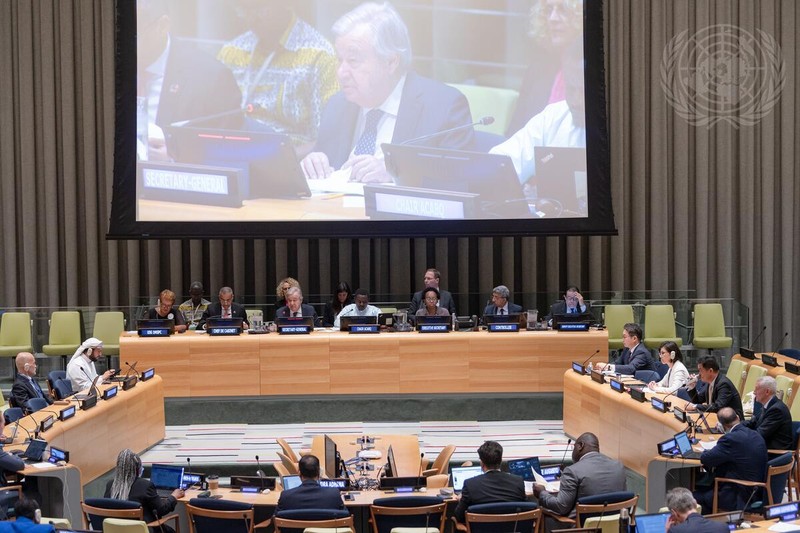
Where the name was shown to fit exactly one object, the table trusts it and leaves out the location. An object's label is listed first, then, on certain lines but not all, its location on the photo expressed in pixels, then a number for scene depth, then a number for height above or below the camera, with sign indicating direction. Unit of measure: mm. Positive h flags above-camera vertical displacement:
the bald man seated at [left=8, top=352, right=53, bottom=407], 19500 -1498
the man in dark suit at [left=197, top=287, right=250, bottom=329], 24266 -1042
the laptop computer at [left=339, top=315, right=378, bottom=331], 23187 -1110
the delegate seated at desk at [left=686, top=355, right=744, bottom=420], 17516 -1486
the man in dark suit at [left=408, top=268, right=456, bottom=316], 25203 -953
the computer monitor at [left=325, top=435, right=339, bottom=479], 15453 -1798
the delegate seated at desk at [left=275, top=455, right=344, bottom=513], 13414 -1774
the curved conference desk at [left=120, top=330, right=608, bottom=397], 22516 -1534
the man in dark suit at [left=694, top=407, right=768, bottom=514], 14898 -1759
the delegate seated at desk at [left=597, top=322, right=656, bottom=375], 21453 -1431
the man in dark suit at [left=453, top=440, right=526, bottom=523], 13586 -1754
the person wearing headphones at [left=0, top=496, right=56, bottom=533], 11937 -1726
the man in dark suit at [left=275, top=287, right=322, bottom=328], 24062 -976
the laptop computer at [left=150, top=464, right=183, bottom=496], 14883 -1820
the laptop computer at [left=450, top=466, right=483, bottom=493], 14461 -1780
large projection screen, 27281 +1310
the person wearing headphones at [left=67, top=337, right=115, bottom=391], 21078 -1447
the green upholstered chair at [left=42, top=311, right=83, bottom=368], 25875 -1352
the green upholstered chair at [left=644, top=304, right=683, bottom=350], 26375 -1363
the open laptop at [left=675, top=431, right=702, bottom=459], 15297 -1697
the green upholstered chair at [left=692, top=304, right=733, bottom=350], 26625 -1368
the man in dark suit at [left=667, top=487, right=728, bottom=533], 11250 -1657
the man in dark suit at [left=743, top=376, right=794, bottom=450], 16094 -1597
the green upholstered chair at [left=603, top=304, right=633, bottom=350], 26422 -1274
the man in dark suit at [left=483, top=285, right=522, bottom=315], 24375 -1026
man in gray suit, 13992 -1787
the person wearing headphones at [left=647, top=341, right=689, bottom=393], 19781 -1467
